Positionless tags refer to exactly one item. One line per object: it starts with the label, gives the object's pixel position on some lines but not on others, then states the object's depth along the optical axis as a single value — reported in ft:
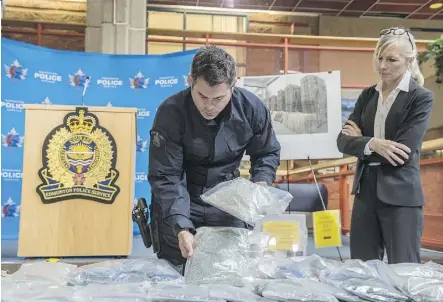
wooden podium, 8.90
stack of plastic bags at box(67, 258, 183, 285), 3.31
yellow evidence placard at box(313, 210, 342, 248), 8.73
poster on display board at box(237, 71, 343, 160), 10.27
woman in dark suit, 5.25
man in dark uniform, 4.18
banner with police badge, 12.82
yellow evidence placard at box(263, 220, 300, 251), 9.65
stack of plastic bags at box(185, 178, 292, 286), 3.48
